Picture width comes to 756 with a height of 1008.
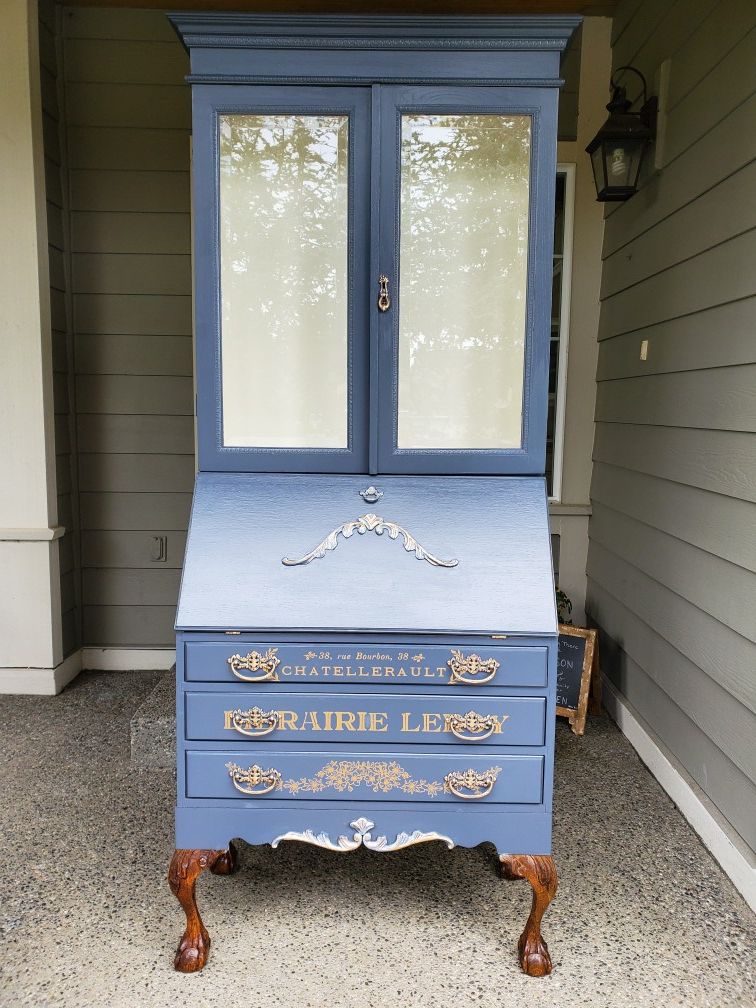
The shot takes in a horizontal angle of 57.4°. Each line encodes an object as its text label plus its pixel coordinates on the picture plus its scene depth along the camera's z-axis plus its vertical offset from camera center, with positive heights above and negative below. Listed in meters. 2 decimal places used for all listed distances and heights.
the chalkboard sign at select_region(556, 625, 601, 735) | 2.84 -1.07
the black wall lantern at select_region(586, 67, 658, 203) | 2.55 +1.02
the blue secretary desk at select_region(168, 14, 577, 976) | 1.55 -0.08
